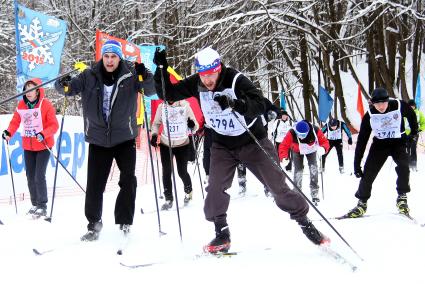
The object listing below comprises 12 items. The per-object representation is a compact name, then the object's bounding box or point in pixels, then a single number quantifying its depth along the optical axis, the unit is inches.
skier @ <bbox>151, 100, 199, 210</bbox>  247.6
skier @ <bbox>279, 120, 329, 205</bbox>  282.7
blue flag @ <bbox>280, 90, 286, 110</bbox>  743.1
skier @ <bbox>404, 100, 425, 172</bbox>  446.9
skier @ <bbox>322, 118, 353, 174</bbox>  502.5
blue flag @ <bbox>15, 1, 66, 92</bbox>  346.6
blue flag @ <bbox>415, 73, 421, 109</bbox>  625.8
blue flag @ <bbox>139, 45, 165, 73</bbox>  476.0
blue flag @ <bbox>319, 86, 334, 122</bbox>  624.4
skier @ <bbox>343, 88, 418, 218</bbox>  208.5
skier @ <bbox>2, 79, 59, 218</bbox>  222.1
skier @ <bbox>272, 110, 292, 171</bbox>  497.0
